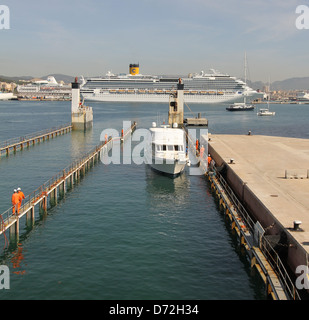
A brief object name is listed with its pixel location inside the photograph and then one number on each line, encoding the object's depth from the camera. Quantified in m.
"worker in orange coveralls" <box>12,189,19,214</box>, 24.79
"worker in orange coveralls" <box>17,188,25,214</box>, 25.26
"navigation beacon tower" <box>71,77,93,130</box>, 86.44
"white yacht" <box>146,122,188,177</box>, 40.22
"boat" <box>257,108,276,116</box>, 152.88
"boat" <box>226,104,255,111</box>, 175.76
